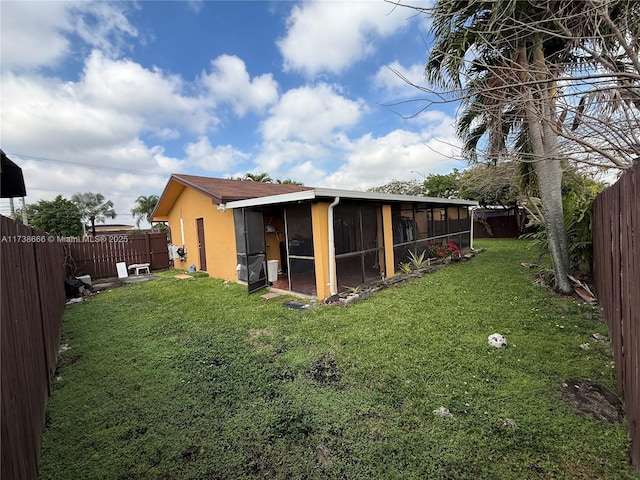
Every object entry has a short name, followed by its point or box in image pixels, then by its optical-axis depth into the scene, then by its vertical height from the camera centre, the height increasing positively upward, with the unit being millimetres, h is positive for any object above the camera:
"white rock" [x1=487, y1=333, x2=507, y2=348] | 3867 -1675
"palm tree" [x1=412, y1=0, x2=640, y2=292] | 3020 +1701
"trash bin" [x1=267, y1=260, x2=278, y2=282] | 8312 -1155
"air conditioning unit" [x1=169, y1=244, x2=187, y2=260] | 12180 -665
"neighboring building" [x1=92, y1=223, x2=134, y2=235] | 50103 +2563
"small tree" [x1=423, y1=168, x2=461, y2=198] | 22406 +2629
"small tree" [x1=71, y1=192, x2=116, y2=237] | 38531 +5032
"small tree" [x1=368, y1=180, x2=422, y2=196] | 27991 +3474
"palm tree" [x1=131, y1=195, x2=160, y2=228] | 33938 +3772
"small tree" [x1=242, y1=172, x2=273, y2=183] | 25739 +4812
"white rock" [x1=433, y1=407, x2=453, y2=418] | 2616 -1747
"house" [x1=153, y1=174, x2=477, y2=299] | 6684 -140
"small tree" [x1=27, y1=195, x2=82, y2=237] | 28422 +2790
